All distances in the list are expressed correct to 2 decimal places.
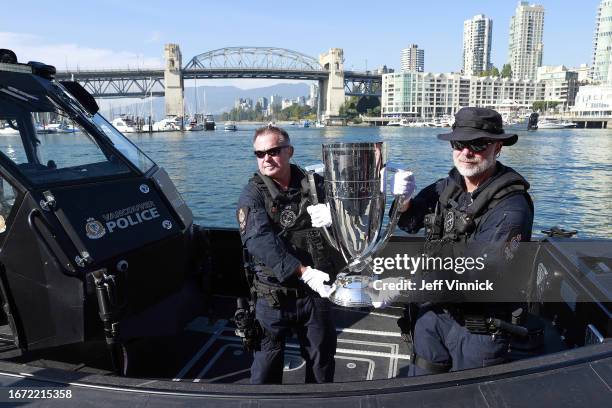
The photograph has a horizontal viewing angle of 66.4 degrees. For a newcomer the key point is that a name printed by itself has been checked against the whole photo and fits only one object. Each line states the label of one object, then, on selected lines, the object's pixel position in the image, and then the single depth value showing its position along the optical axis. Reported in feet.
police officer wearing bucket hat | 6.23
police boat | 5.05
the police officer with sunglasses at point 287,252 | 7.92
